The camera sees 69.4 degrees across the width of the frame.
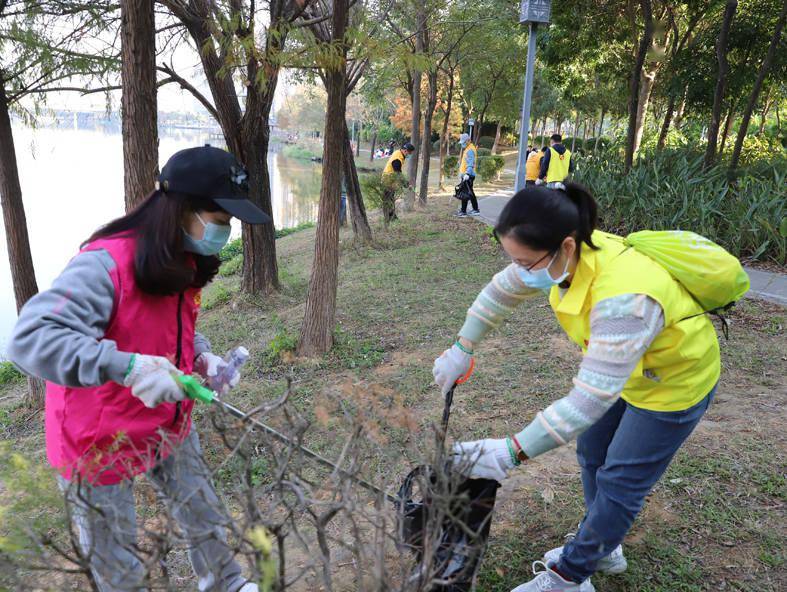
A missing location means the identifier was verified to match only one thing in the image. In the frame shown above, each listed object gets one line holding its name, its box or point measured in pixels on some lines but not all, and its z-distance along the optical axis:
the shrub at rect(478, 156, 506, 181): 19.14
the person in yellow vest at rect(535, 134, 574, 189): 9.94
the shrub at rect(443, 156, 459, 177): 21.09
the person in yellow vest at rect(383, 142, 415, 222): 10.52
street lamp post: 6.07
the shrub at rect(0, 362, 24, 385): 7.35
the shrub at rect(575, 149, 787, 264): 6.48
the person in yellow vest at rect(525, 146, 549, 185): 11.26
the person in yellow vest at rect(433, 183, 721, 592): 1.49
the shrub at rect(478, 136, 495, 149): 36.53
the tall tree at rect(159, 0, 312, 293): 4.40
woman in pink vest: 1.37
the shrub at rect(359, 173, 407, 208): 10.53
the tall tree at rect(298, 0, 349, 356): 4.84
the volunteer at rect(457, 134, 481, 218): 11.05
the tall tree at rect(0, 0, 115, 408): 5.05
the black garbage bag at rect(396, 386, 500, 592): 1.21
